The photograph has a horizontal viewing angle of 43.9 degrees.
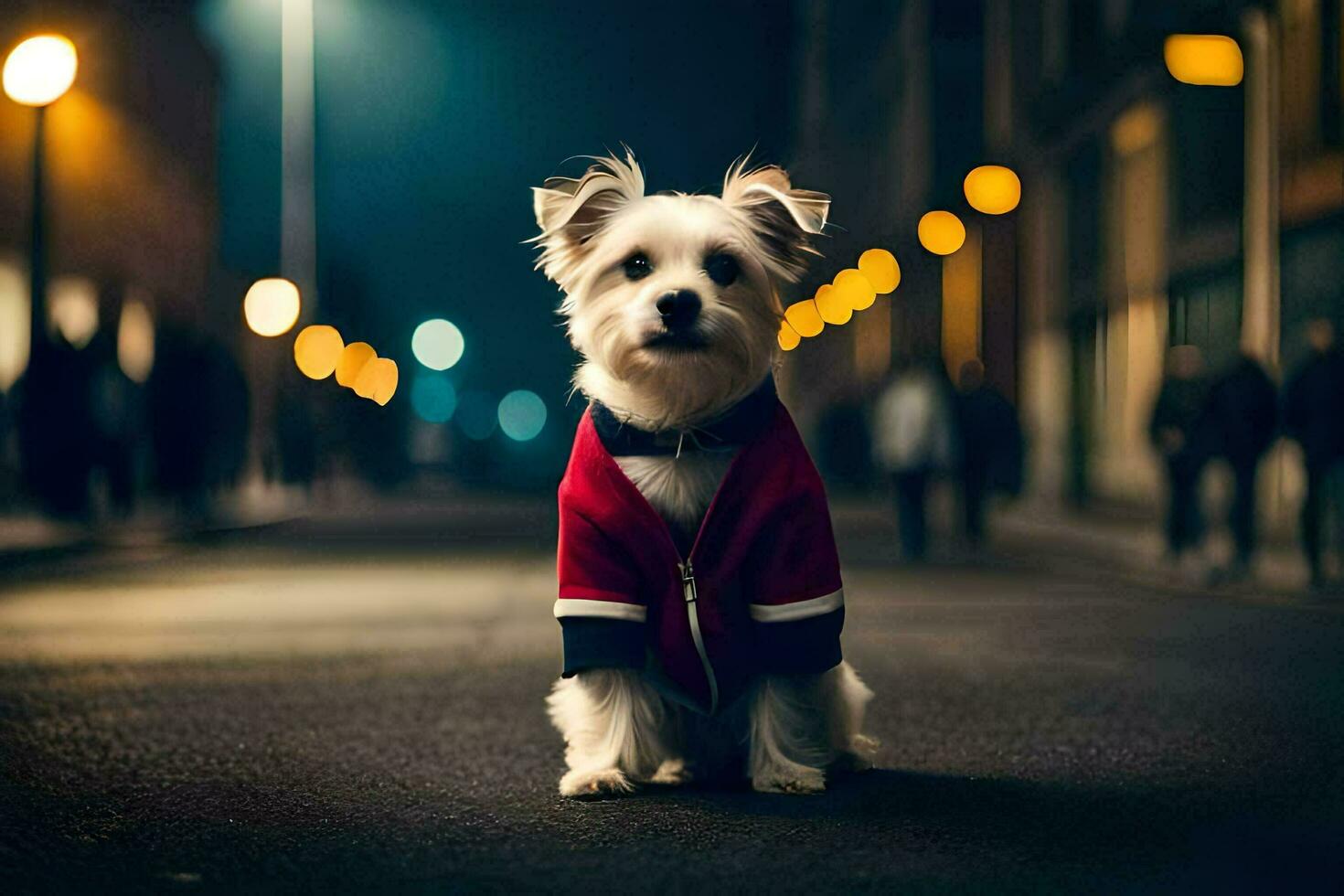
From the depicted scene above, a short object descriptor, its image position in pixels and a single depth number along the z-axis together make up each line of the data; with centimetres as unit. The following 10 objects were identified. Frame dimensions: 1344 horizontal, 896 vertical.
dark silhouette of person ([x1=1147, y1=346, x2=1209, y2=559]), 1423
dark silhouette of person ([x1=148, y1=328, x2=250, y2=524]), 2150
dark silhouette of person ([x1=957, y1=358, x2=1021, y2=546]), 1744
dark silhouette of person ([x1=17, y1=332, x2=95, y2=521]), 1797
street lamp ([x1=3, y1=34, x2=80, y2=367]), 1669
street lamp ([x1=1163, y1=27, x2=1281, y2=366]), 1906
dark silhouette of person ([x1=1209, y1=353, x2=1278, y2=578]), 1338
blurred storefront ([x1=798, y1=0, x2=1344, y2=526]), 1844
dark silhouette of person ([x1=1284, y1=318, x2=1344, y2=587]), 1266
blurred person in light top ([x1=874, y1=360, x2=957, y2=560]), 1578
